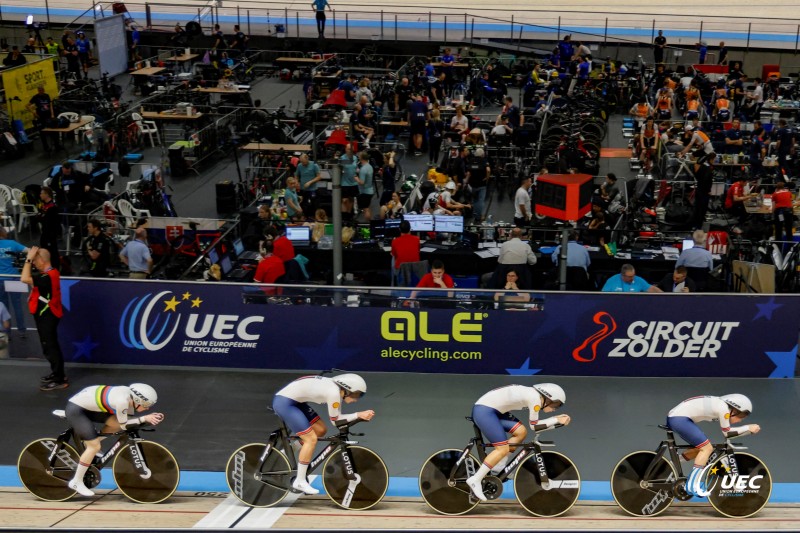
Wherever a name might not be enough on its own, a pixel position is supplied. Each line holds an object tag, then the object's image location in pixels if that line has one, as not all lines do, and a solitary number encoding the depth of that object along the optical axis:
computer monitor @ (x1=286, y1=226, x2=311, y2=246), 17.22
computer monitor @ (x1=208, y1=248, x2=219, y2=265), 16.61
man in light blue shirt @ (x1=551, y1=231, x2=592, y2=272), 15.66
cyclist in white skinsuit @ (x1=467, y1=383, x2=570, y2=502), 9.59
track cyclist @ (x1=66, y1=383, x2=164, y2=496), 9.64
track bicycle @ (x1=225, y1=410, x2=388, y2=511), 9.91
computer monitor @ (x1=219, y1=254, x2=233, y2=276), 16.47
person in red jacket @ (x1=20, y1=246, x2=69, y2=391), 12.88
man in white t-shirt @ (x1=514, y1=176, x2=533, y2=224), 19.09
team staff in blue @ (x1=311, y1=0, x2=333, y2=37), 37.12
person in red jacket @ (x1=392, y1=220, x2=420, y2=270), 15.93
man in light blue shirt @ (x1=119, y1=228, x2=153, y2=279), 15.78
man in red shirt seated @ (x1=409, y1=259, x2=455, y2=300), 14.23
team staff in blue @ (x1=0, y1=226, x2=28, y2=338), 13.87
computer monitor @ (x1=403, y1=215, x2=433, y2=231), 17.45
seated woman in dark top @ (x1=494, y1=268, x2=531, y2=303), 13.54
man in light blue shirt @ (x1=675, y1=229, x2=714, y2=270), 15.25
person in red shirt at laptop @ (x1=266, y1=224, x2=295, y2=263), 15.71
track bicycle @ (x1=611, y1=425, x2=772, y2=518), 9.86
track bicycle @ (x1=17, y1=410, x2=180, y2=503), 9.96
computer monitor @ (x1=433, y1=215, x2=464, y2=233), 17.33
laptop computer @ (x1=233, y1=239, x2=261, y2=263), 16.98
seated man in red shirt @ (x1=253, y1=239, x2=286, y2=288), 15.08
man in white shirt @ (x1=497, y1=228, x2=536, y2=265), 15.09
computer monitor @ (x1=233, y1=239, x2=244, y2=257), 17.15
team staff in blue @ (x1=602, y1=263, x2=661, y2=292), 14.01
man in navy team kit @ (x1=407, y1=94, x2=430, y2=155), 25.67
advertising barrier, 13.47
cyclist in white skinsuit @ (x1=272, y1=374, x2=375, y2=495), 9.60
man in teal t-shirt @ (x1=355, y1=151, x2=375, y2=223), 20.41
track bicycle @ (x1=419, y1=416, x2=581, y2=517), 9.82
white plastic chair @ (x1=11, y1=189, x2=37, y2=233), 19.83
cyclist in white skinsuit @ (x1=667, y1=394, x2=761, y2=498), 9.63
